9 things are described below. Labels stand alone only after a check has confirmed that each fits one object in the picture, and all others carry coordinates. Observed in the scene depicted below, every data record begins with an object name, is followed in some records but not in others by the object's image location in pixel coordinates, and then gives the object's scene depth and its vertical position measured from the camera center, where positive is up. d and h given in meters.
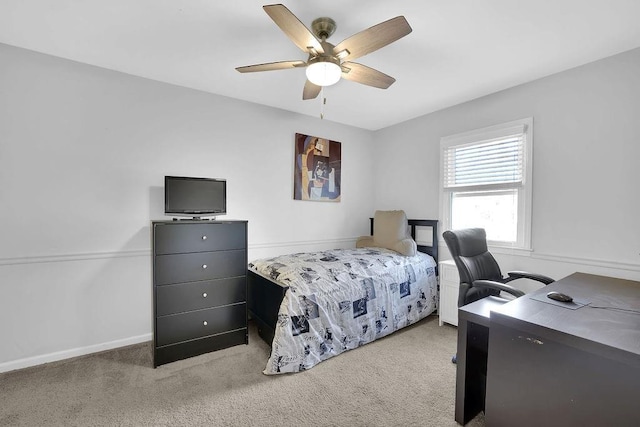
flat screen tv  2.43 +0.07
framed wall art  3.47 +0.47
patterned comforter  2.12 -0.84
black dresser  2.20 -0.70
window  2.67 +0.27
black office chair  1.98 -0.45
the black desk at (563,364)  1.01 -0.63
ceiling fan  1.45 +0.94
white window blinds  2.73 +0.46
